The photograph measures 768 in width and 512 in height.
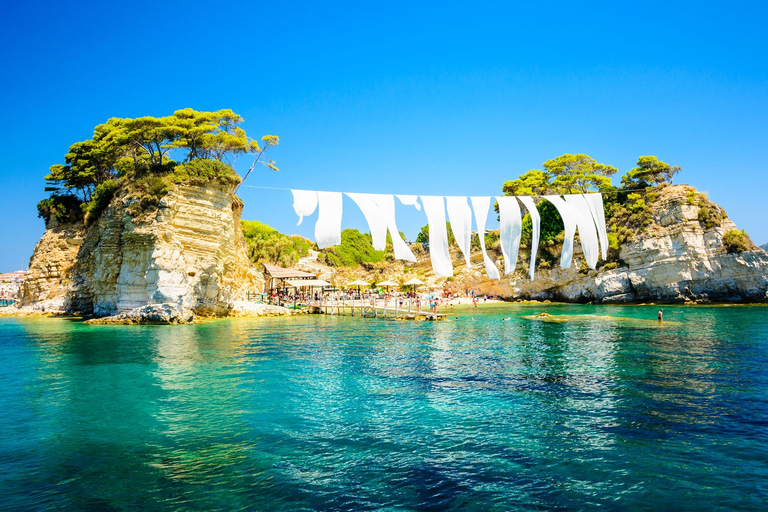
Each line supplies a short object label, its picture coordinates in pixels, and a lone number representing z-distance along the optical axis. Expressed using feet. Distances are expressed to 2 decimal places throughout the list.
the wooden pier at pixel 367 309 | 95.74
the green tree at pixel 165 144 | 92.12
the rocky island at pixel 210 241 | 84.02
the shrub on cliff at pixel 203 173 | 86.89
